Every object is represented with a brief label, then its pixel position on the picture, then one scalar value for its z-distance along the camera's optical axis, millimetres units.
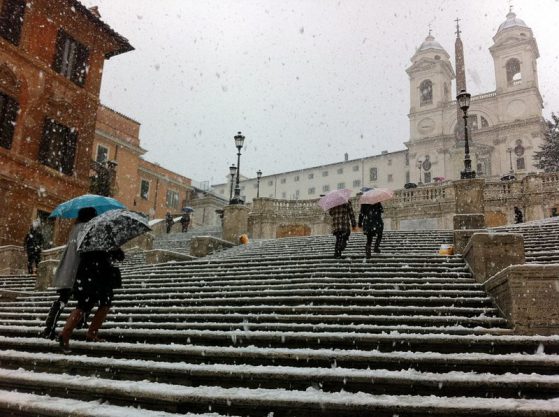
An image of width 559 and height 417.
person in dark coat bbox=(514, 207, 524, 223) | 21047
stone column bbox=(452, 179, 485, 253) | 14328
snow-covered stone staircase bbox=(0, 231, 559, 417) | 4438
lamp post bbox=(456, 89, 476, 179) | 14172
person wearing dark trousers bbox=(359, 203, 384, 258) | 10562
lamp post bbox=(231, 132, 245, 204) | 18188
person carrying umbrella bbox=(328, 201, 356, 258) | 10672
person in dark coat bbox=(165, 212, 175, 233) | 31269
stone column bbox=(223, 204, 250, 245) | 17797
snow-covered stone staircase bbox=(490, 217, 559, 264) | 9359
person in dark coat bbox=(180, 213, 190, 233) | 30186
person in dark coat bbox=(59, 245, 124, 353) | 6168
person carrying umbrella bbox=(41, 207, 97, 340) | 6493
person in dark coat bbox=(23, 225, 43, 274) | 15609
